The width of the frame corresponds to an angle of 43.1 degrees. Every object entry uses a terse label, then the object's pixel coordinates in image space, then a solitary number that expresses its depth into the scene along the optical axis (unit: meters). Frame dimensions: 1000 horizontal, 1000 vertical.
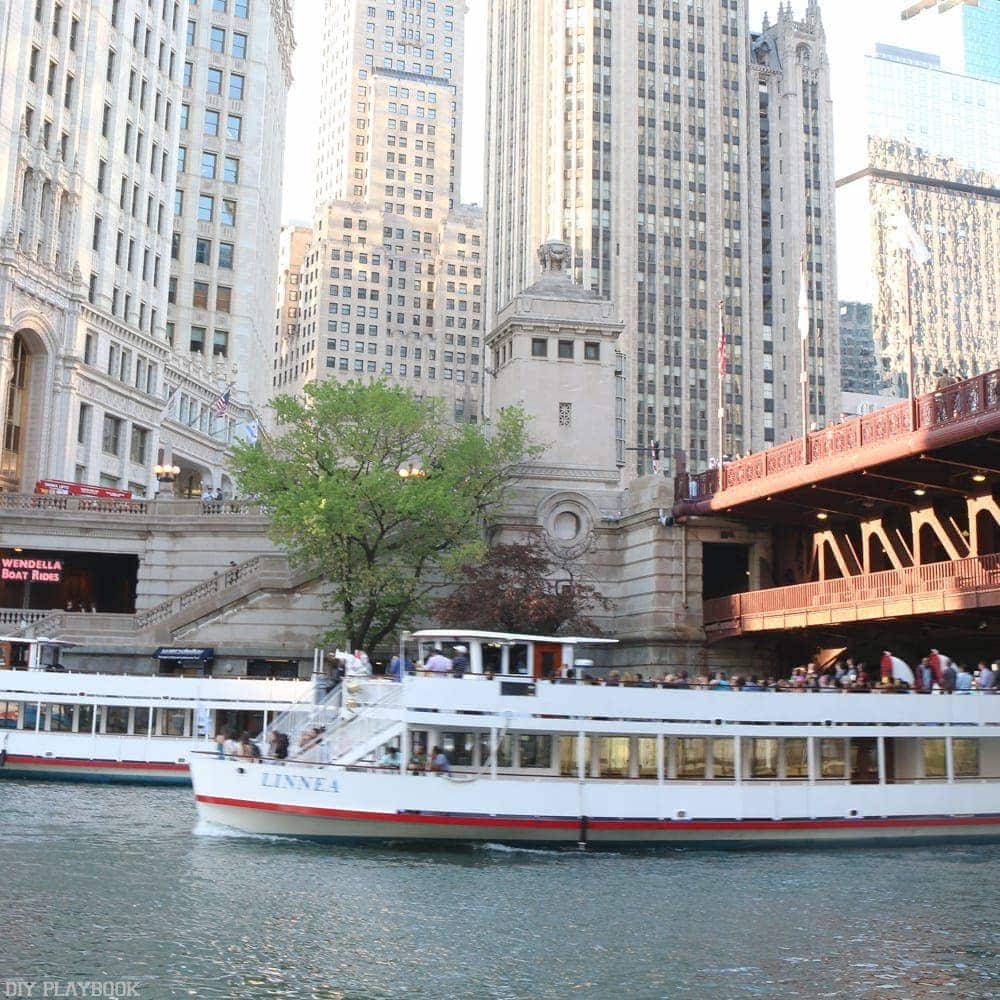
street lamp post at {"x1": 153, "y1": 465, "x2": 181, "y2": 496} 72.09
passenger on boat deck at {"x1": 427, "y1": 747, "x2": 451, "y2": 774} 32.78
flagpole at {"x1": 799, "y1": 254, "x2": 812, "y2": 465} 45.66
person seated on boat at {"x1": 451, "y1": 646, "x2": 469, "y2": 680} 34.38
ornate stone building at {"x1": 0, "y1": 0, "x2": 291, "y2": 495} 76.00
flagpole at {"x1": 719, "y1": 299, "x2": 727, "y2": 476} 56.09
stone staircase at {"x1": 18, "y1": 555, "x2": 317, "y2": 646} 56.75
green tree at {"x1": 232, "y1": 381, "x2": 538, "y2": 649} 53.28
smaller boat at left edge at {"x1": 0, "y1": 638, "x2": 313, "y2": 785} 46.16
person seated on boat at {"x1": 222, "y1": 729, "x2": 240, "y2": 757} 33.59
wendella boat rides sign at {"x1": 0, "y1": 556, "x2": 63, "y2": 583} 62.66
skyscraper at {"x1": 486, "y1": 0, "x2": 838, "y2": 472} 149.75
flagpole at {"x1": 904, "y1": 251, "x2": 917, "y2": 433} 39.97
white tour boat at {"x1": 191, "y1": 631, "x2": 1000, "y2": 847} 32.59
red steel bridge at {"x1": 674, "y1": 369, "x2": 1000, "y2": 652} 39.12
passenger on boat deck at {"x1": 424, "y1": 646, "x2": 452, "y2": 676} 33.69
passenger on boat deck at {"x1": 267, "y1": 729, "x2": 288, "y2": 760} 33.78
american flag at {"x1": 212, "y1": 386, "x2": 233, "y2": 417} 78.11
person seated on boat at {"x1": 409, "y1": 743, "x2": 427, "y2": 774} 32.75
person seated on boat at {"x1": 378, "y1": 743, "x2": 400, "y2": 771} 32.84
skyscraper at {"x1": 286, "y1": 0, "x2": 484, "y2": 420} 194.34
